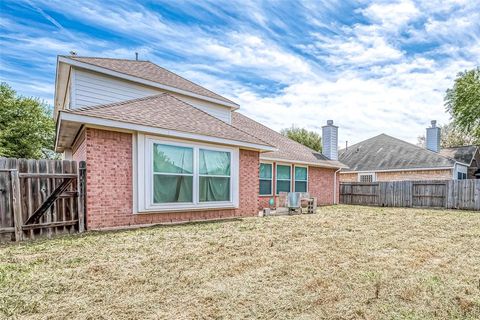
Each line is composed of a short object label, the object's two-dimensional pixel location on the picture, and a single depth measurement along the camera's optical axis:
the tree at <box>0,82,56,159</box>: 26.31
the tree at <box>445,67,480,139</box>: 21.50
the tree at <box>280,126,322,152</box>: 33.06
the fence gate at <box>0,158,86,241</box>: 5.56
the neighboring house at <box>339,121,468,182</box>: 19.84
